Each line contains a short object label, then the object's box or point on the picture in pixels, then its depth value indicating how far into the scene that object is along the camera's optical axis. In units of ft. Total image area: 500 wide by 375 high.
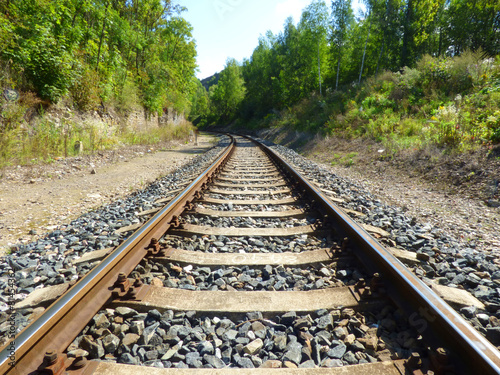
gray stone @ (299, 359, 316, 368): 4.17
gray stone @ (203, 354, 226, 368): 4.16
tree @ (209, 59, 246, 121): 152.00
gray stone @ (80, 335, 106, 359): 4.29
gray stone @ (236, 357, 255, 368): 4.14
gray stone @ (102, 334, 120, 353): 4.44
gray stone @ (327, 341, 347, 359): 4.33
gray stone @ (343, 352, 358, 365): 4.25
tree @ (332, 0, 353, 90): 69.31
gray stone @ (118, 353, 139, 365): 4.21
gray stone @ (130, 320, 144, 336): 4.78
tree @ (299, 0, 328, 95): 74.38
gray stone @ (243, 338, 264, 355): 4.41
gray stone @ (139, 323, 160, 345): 4.61
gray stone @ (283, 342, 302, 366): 4.23
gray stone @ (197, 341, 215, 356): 4.43
